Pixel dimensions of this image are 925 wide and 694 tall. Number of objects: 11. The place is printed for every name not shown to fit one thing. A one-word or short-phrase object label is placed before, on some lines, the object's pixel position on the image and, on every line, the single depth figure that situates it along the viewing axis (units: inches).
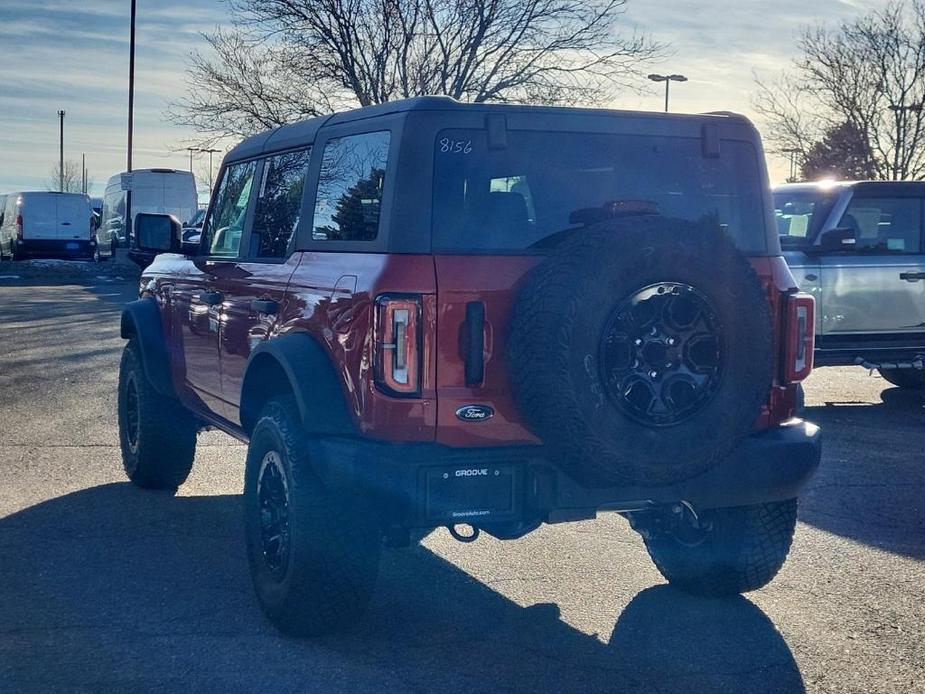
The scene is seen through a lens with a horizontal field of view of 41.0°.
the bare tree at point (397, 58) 1117.1
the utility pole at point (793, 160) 1360.7
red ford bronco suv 154.6
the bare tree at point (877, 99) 1258.6
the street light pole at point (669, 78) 1636.2
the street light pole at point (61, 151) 3732.8
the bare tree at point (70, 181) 4593.5
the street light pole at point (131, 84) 1456.7
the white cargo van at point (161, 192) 1322.6
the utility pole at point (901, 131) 1272.1
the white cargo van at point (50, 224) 1362.0
